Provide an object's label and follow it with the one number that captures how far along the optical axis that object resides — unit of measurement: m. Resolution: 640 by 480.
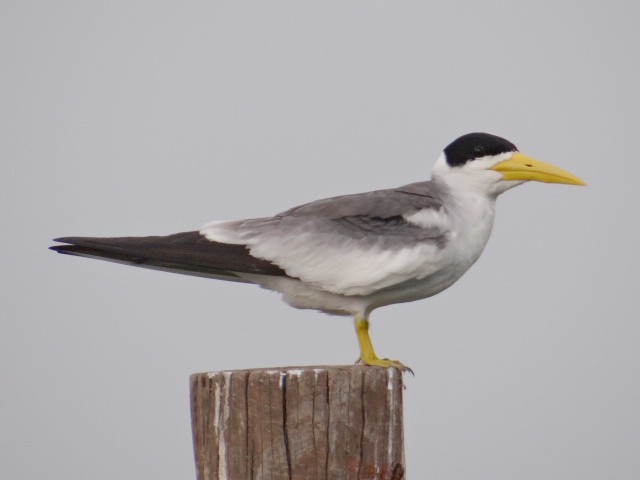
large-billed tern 13.27
